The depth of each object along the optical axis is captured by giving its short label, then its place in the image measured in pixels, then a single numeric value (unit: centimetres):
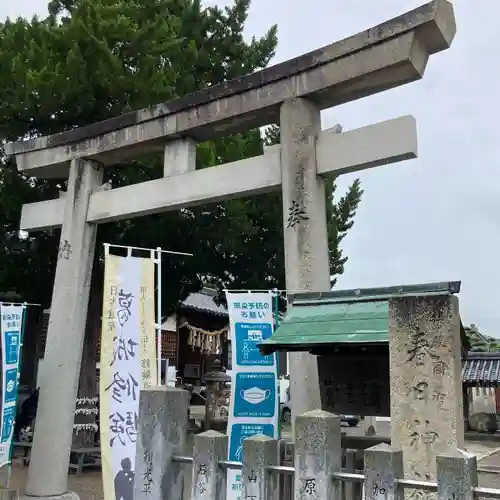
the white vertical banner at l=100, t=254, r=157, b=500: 685
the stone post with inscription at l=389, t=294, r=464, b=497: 454
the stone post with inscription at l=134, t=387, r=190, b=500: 472
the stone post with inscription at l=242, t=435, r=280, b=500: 415
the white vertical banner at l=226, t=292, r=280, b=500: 739
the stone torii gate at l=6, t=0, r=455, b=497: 670
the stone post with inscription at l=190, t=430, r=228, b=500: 439
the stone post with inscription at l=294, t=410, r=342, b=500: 395
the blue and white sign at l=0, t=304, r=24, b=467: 853
